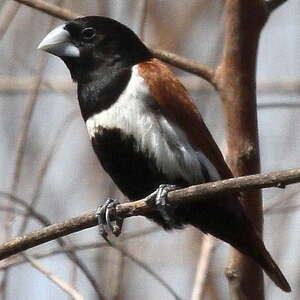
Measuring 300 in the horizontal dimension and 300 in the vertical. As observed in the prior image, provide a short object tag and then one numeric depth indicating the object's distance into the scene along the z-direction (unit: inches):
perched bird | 214.5
